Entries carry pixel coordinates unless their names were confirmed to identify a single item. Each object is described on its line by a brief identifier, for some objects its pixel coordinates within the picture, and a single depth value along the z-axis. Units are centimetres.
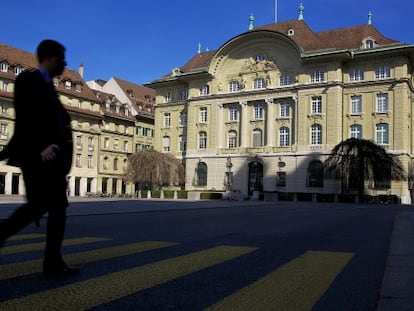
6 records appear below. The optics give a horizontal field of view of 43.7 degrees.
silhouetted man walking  438
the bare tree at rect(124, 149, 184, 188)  6506
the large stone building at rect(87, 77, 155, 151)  8969
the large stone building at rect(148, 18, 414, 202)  6097
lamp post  6994
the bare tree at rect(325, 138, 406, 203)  5288
